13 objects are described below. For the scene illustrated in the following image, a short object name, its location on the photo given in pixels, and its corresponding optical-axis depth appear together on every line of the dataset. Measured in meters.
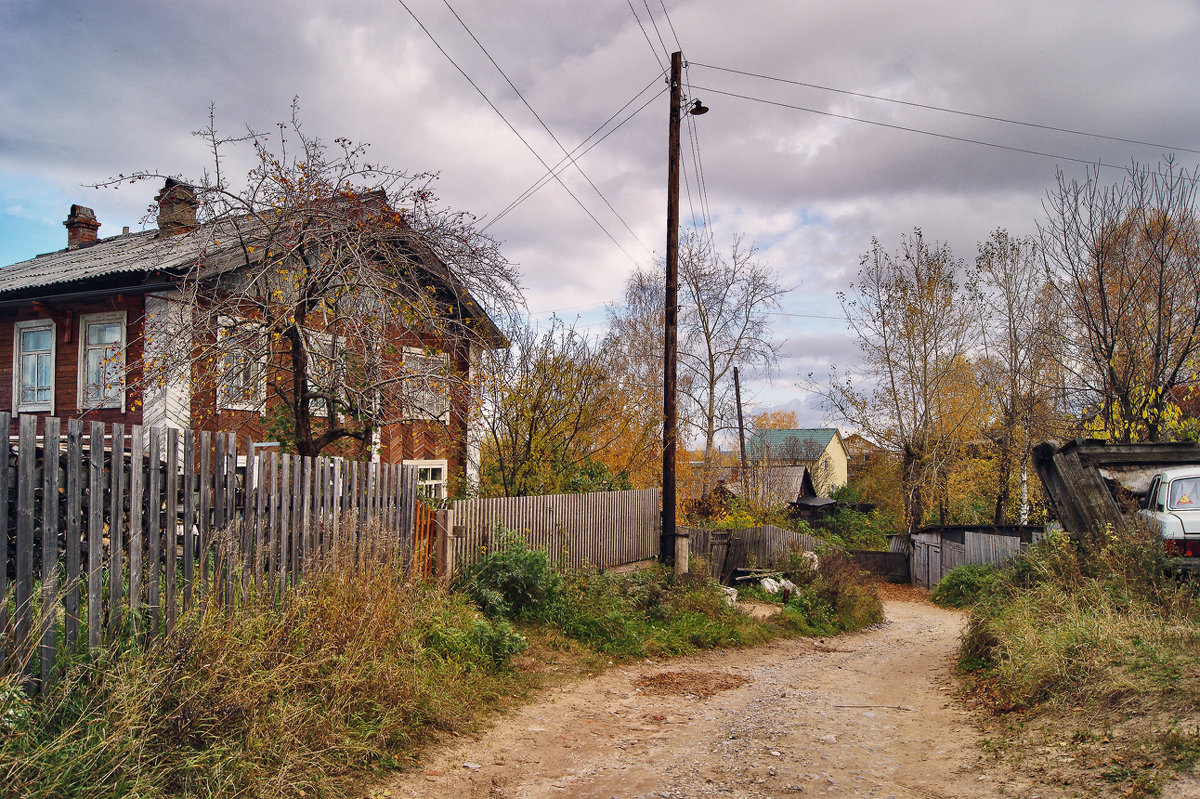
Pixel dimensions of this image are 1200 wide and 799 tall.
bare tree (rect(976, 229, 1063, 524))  25.94
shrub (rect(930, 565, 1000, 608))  20.95
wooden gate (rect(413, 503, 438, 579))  8.70
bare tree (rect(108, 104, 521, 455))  8.26
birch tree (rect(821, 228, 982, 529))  27.86
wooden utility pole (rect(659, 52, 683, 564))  14.10
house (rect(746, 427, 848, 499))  54.75
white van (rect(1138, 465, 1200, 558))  9.09
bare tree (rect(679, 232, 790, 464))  31.83
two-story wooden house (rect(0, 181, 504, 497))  12.13
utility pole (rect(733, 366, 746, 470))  35.46
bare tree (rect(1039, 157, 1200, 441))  11.69
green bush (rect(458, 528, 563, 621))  9.07
